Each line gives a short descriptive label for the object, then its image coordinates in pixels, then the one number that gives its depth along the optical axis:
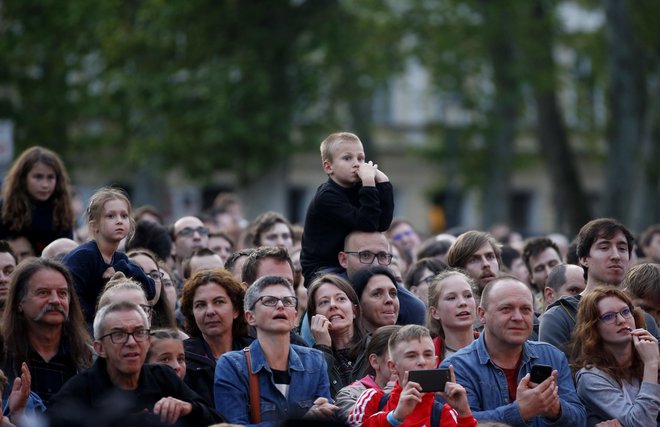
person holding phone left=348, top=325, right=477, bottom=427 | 16.77
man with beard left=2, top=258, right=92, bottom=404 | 18.59
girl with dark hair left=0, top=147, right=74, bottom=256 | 24.22
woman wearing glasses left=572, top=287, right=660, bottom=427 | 18.80
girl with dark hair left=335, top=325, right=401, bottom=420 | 18.14
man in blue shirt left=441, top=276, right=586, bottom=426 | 18.39
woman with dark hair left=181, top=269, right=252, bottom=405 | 20.08
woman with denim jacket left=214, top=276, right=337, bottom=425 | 18.22
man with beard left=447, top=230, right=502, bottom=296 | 23.41
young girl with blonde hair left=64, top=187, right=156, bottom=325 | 20.98
